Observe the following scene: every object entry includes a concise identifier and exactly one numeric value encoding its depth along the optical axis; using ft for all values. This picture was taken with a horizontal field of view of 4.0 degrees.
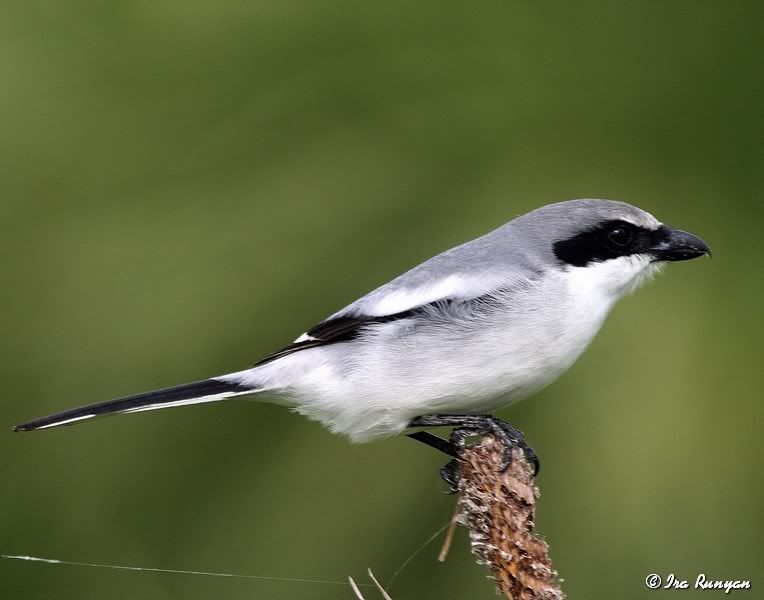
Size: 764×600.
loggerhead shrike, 10.61
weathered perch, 10.36
